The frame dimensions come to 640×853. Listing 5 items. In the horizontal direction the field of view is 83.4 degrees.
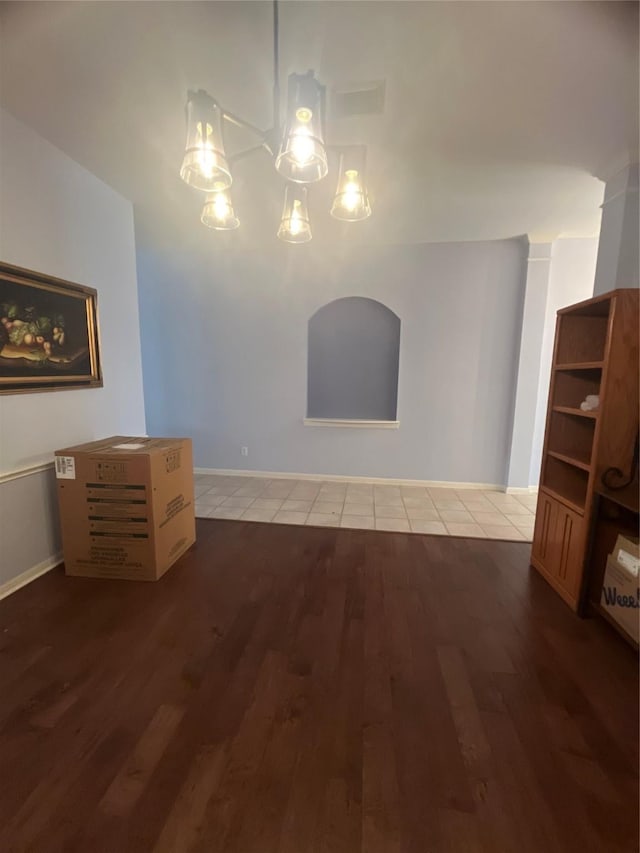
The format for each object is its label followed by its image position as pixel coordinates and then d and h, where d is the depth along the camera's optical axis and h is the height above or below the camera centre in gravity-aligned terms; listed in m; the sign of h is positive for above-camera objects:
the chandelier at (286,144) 1.43 +1.02
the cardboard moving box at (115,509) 2.23 -0.84
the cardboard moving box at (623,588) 1.75 -1.04
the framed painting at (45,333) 2.09 +0.26
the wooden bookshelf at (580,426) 1.88 -0.27
